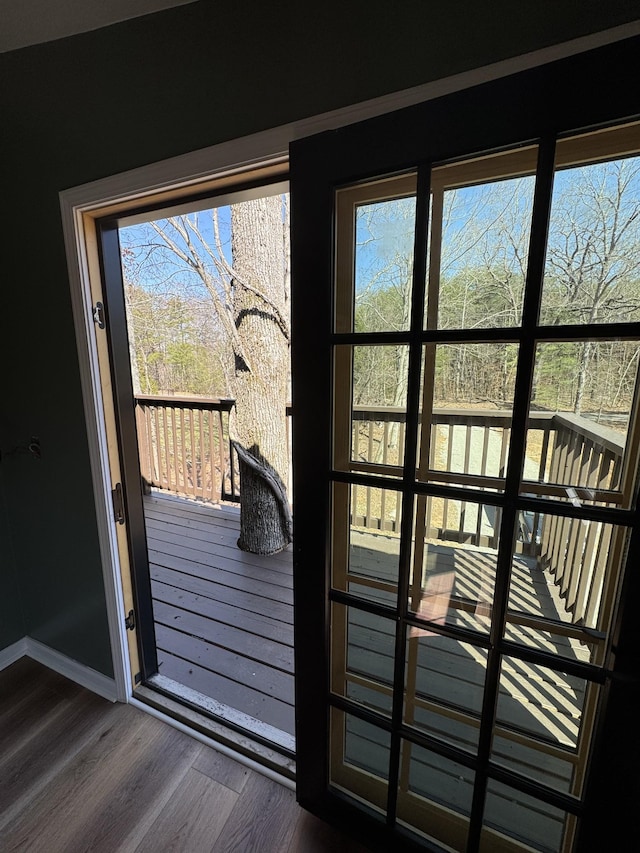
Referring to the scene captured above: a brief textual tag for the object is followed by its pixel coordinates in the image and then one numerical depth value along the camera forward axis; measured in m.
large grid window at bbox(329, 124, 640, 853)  0.79
